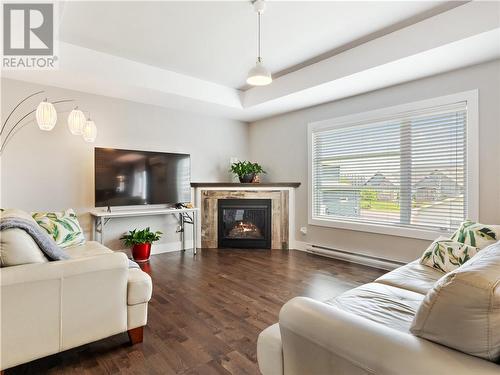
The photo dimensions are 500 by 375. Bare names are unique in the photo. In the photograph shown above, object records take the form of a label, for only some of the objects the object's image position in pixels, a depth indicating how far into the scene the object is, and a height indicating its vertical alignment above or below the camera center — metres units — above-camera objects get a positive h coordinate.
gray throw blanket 1.60 -0.29
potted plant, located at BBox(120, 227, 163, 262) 3.96 -0.80
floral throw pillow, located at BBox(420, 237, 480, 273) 2.13 -0.53
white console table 3.62 -0.41
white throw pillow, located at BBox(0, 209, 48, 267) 1.52 -0.35
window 3.09 +0.25
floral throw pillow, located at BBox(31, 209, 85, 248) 2.73 -0.41
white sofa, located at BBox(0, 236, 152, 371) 1.51 -0.71
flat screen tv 3.75 +0.14
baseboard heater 3.57 -0.97
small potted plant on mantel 5.00 +0.30
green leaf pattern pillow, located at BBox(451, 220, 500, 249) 2.17 -0.38
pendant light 2.42 +1.00
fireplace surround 4.80 -0.27
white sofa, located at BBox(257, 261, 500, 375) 0.81 -0.52
